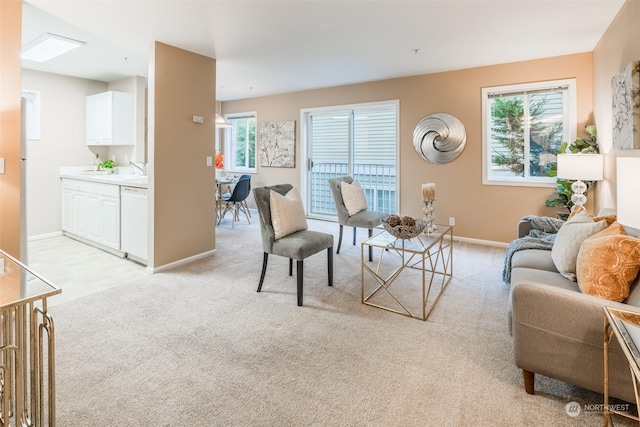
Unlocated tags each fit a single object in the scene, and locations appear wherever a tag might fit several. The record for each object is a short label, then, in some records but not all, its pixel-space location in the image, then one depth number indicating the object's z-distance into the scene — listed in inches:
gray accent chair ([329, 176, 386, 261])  164.7
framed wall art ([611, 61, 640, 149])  98.7
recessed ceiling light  146.5
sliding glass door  229.0
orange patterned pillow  66.6
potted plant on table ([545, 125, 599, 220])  151.0
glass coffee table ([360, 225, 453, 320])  108.7
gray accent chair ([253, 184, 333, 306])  113.1
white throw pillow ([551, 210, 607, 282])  85.5
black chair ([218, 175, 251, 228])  231.5
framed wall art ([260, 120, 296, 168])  264.2
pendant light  237.5
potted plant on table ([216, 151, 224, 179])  255.4
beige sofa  58.6
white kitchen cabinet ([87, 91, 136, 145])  201.0
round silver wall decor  193.3
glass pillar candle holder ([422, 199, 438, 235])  123.3
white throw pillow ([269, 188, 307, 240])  120.3
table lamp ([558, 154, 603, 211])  134.2
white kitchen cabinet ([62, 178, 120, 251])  166.4
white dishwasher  150.6
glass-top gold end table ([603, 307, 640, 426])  43.9
